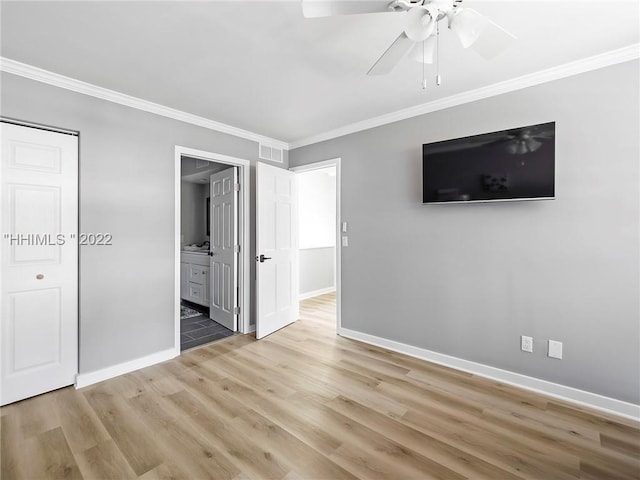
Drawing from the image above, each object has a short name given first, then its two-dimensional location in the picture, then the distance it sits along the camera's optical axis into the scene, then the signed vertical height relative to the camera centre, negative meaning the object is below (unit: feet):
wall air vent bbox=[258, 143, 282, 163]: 13.24 +3.90
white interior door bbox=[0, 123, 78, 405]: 7.41 -0.60
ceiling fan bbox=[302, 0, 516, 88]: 4.52 +3.50
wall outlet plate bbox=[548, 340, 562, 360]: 7.82 -2.84
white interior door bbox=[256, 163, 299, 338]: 11.93 -0.39
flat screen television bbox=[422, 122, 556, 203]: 7.54 +2.04
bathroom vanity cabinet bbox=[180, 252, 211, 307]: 15.92 -2.12
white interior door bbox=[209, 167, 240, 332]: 12.80 -0.38
